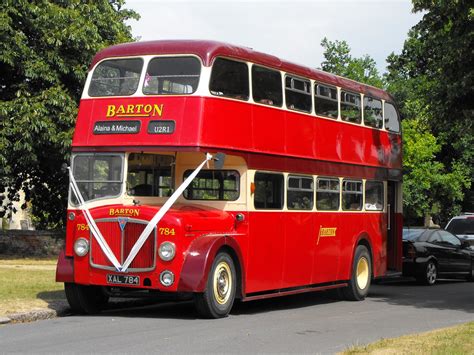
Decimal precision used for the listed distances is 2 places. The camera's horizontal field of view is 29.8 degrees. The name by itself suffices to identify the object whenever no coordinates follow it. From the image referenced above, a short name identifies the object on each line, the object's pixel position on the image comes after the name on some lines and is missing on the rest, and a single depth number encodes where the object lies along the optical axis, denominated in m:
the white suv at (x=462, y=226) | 26.23
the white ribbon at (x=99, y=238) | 13.12
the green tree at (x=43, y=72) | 24.16
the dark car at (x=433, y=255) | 22.39
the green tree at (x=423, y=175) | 45.06
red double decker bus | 13.07
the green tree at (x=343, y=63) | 44.03
